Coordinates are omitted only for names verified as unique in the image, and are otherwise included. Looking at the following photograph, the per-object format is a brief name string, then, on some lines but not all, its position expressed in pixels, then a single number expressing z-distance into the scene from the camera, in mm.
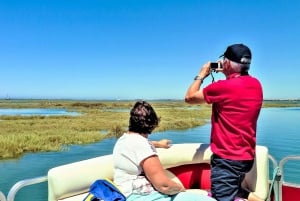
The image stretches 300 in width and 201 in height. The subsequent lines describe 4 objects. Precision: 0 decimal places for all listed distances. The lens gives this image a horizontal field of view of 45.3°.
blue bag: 2145
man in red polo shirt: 2305
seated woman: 2164
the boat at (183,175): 2535
